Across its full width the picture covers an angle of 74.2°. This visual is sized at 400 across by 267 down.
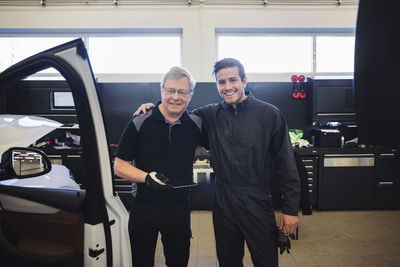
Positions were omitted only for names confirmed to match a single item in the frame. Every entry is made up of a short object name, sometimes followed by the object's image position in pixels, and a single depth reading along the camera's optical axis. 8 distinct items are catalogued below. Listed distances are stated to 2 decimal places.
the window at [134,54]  4.61
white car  0.84
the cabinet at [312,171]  3.68
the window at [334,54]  4.68
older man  1.44
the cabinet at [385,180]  3.69
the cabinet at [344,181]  3.67
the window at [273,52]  4.66
